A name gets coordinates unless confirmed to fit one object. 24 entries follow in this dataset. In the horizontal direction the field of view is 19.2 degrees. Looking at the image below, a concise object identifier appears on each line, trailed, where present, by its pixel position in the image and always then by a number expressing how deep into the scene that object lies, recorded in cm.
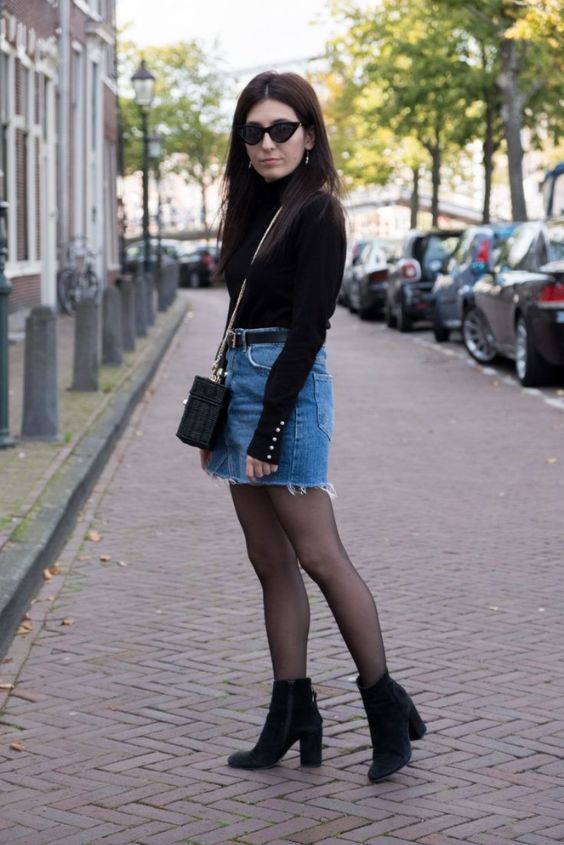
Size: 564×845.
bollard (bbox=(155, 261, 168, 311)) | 3184
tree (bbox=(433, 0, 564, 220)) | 2958
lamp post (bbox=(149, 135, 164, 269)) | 4009
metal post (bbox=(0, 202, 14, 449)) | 980
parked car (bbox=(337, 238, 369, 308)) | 3408
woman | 411
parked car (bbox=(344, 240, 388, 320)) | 2998
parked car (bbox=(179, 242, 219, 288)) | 5512
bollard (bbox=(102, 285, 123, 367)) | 1636
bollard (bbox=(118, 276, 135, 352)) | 1884
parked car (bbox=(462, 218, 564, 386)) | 1520
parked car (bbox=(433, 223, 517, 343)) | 2034
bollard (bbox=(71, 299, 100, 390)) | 1342
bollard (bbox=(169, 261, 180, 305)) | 3559
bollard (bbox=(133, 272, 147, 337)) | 2242
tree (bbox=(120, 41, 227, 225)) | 7112
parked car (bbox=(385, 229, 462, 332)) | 2541
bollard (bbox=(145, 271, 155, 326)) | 2409
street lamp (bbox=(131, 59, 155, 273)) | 3077
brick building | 2329
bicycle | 2748
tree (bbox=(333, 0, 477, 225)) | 3534
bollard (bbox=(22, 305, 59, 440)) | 1043
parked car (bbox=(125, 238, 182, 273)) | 5409
